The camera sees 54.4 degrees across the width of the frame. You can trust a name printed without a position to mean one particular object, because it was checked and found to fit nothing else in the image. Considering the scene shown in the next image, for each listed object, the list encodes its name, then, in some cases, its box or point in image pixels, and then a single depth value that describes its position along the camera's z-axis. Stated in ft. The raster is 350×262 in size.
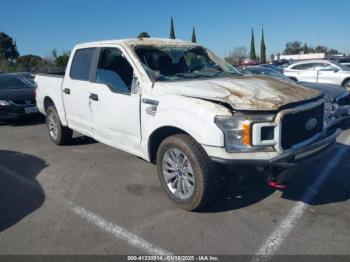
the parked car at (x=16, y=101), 30.25
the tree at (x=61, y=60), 113.09
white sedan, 46.29
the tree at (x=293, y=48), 290.72
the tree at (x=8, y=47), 164.55
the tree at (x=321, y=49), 287.36
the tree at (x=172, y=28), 150.00
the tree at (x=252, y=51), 212.84
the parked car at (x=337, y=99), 22.35
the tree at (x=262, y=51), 210.59
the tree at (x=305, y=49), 282.56
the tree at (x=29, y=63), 117.60
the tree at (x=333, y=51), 288.84
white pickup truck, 10.85
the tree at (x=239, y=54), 237.29
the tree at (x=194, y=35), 172.02
